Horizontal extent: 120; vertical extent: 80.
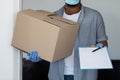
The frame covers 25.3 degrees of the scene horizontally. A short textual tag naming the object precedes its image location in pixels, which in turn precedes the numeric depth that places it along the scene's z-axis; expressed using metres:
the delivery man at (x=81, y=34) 2.17
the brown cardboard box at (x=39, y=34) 1.53
